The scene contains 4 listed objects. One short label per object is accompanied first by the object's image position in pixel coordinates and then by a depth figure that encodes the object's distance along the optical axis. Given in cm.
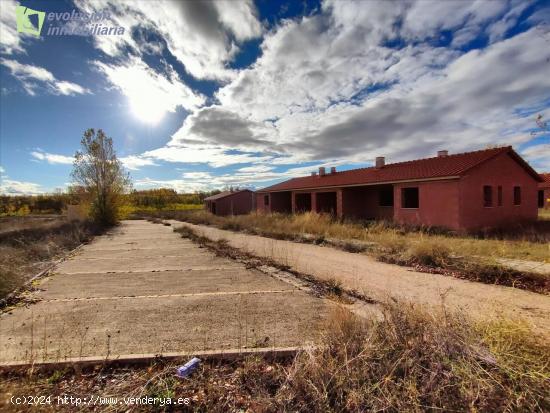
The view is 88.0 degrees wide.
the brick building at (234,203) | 3709
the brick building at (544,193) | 2952
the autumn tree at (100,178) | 2572
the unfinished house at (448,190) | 1403
